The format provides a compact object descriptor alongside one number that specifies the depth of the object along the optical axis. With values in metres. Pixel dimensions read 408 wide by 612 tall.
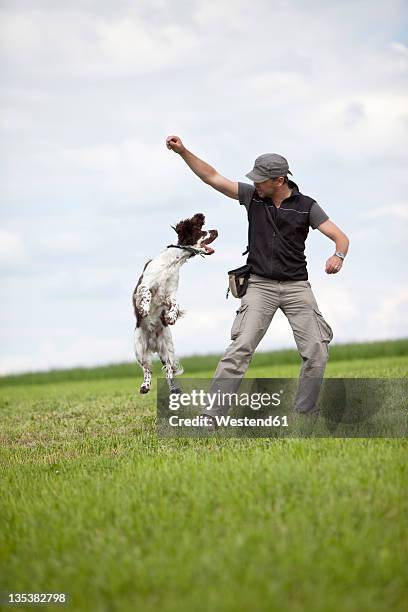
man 18.41
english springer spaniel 20.89
